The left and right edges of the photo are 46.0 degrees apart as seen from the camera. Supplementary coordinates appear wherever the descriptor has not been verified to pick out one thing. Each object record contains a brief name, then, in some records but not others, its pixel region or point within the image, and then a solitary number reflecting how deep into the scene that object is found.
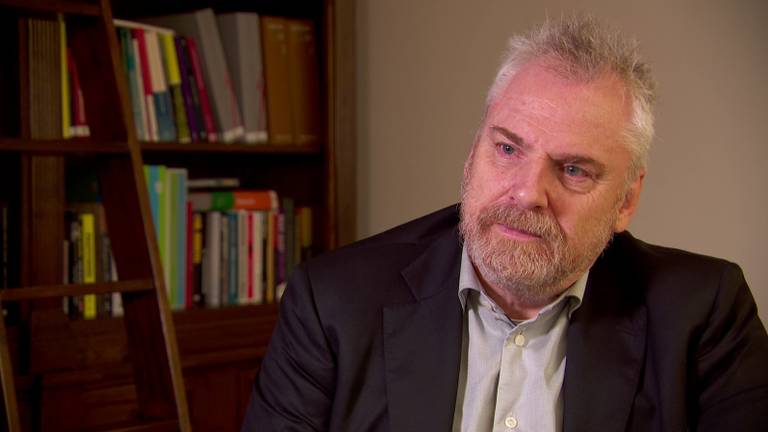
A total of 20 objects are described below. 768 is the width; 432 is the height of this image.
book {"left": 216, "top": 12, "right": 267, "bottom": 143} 2.59
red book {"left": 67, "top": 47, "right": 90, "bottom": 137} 2.29
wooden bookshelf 1.99
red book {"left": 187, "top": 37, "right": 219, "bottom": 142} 2.52
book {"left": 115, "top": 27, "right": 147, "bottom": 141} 2.40
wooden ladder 1.92
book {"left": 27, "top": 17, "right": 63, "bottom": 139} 2.20
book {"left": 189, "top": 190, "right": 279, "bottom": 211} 2.59
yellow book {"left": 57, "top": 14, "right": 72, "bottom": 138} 2.25
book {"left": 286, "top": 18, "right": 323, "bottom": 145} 2.70
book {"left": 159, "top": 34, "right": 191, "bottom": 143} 2.47
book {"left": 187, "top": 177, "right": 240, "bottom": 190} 2.59
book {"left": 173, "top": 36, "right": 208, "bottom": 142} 2.50
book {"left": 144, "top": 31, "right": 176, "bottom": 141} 2.44
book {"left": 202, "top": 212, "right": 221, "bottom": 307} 2.57
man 1.30
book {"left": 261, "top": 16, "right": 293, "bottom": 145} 2.65
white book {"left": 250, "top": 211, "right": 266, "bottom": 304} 2.64
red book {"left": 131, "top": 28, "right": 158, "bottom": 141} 2.42
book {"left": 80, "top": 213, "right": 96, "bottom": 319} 2.33
